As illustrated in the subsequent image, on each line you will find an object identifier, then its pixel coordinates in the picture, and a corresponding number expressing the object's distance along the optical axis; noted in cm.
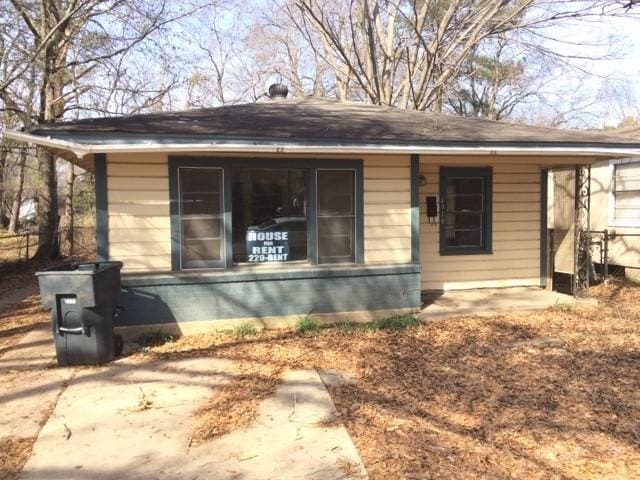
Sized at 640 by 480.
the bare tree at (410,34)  1497
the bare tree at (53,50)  1216
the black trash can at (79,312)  527
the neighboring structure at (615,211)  1049
